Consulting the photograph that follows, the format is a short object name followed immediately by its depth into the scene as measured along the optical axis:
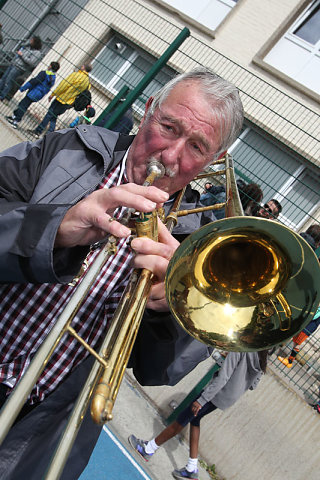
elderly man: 1.43
